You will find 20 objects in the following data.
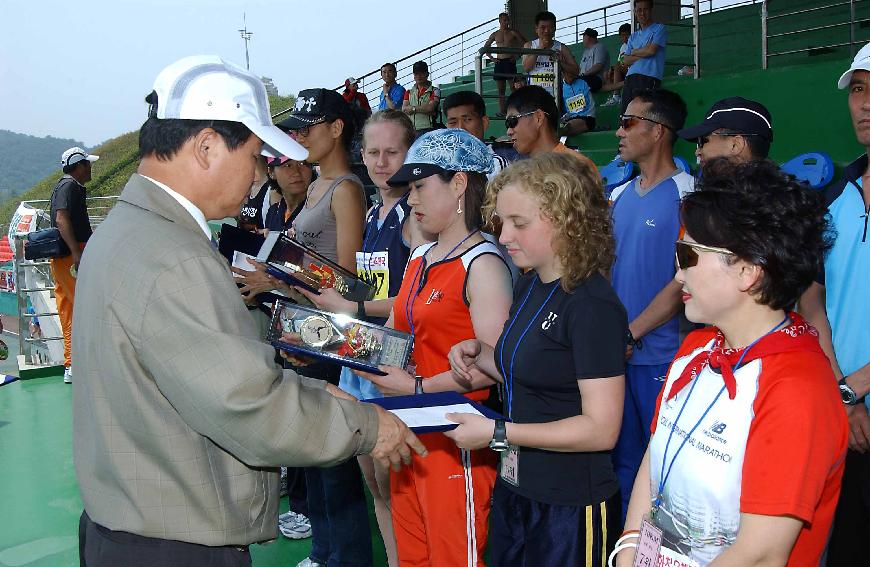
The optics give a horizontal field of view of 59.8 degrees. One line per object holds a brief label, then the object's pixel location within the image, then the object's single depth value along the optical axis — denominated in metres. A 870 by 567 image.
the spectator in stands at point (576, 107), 10.05
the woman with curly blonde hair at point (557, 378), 2.14
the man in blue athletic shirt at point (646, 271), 3.53
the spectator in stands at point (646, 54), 9.05
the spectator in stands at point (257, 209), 5.58
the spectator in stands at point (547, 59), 10.01
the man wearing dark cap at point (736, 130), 3.21
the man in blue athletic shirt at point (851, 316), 2.40
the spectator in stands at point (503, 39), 12.26
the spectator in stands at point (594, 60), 11.85
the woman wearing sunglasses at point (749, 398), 1.44
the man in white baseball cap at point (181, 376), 1.68
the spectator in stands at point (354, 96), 14.05
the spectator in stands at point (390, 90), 15.34
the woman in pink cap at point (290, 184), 4.41
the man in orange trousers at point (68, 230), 7.58
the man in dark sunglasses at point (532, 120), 4.81
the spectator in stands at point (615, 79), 10.94
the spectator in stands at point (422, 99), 13.36
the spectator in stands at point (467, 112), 5.75
